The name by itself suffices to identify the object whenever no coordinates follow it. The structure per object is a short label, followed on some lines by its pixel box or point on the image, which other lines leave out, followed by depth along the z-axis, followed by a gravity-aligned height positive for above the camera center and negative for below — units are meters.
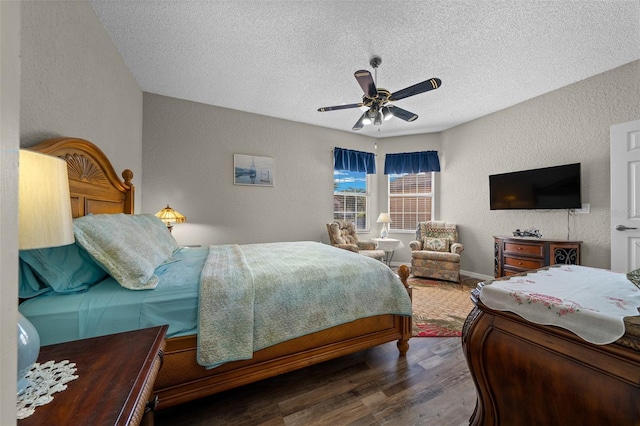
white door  2.51 +0.21
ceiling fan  2.07 +1.16
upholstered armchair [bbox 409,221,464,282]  3.86 -0.65
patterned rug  2.33 -1.13
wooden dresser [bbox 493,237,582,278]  2.92 -0.51
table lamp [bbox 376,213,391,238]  4.68 -0.12
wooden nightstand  0.54 -0.46
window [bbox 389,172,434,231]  4.98 +0.32
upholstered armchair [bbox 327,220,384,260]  3.96 -0.47
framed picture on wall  3.85 +0.72
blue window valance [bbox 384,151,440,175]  4.75 +1.07
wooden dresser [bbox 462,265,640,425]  0.67 -0.46
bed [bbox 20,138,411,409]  1.11 -0.53
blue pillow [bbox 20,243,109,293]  1.16 -0.28
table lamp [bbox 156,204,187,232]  2.99 -0.04
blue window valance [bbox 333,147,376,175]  4.68 +1.09
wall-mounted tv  3.04 +0.37
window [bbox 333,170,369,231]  4.86 +0.36
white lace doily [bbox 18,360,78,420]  0.55 -0.45
